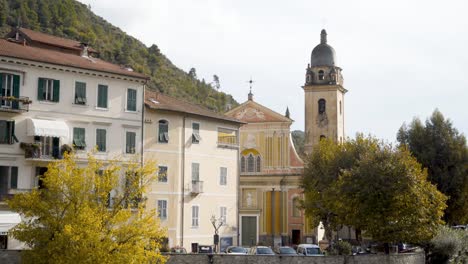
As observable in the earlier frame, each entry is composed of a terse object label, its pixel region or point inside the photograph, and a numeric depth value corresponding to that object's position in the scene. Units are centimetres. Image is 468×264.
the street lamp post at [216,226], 5555
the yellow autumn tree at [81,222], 3550
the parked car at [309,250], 5144
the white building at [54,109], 4362
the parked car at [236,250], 4922
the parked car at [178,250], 4818
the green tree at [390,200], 4947
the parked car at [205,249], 5072
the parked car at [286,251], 5069
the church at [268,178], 7906
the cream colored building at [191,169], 5194
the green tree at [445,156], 6681
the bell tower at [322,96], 8606
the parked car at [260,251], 4845
